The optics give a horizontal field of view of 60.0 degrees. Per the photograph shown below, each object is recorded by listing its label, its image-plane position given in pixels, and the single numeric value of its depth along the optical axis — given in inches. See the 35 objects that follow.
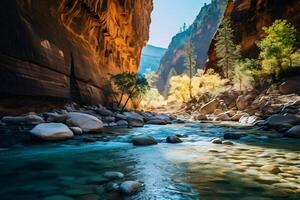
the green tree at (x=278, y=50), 861.2
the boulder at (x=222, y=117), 838.5
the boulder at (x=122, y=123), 591.6
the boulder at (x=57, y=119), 433.4
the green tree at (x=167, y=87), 3510.3
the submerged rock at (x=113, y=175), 166.4
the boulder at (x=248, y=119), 655.4
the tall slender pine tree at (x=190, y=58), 1791.6
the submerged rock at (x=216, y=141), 331.9
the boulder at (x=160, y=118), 711.5
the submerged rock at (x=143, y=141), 318.3
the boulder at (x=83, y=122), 413.7
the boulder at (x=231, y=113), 876.2
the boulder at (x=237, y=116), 794.8
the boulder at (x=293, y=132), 379.9
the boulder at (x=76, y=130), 383.6
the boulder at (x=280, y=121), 465.5
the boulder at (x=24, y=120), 422.0
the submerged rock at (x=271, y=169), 182.2
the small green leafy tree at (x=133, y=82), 846.5
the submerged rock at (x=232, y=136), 382.6
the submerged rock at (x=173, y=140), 343.6
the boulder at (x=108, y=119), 599.0
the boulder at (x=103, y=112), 671.1
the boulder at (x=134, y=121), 590.2
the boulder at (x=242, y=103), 932.9
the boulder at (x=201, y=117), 894.7
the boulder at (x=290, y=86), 714.1
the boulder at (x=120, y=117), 644.7
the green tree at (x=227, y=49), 1662.2
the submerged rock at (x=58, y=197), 130.2
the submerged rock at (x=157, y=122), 682.4
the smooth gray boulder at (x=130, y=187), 136.1
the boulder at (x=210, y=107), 1097.6
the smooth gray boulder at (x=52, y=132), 315.6
